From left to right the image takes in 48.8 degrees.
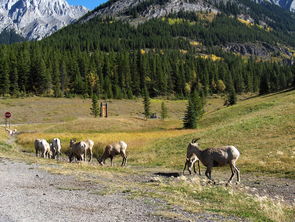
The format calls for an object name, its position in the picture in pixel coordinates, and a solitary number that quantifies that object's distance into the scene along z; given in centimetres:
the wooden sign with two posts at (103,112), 10596
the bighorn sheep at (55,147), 3350
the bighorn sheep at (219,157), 1931
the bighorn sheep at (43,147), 3434
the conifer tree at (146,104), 9884
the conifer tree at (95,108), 10119
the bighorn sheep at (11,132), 6031
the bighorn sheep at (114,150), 2859
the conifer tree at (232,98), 10326
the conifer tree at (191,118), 6712
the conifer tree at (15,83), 12518
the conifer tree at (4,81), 12419
